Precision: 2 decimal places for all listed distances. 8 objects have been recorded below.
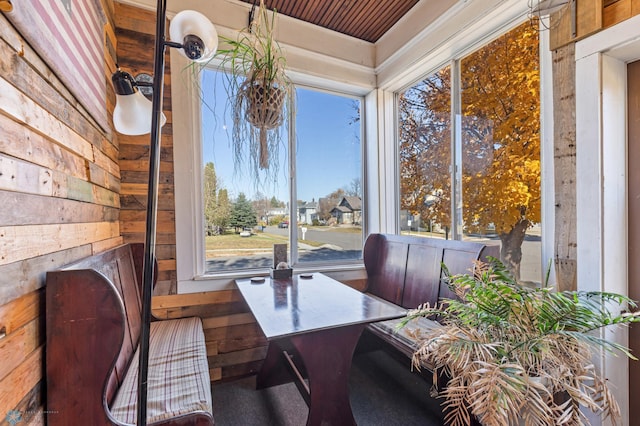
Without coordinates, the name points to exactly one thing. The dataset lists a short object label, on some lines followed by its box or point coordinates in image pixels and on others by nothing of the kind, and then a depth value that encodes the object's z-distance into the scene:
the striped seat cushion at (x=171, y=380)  1.17
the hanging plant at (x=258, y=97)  1.72
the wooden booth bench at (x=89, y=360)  1.00
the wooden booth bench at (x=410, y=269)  1.86
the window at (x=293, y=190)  2.42
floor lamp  0.74
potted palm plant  0.93
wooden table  1.38
